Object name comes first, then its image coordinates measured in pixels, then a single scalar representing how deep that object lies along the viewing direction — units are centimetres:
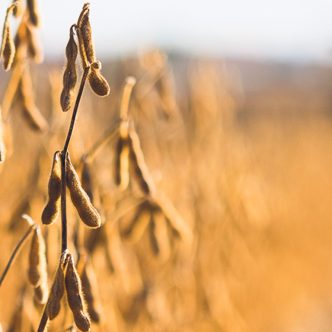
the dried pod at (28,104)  85
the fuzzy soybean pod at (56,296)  66
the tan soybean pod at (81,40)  65
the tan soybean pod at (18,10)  76
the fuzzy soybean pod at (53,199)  66
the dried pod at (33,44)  81
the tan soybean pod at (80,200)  66
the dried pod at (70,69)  66
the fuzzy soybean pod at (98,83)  65
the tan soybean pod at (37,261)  71
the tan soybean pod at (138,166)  80
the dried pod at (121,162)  80
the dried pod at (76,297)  66
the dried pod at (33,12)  79
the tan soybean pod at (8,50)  72
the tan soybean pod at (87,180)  78
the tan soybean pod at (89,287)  76
